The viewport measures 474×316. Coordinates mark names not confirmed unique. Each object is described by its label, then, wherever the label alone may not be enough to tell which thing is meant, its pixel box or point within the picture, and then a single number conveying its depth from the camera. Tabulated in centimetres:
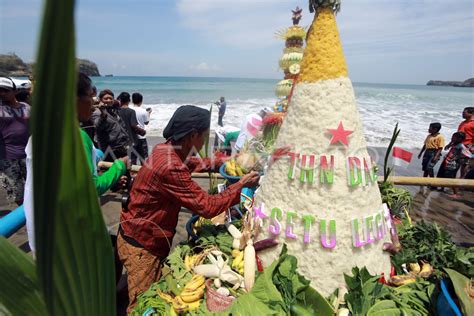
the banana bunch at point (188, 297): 162
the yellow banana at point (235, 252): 185
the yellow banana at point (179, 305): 161
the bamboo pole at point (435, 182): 325
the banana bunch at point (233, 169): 254
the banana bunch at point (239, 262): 177
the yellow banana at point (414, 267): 179
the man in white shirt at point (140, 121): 589
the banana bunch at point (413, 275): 171
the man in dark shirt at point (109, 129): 447
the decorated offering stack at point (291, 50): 425
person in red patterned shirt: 178
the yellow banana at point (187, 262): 185
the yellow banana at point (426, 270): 174
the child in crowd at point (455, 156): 602
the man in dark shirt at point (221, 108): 1286
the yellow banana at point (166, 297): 165
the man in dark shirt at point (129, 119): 546
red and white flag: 237
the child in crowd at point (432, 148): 630
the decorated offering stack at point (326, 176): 162
